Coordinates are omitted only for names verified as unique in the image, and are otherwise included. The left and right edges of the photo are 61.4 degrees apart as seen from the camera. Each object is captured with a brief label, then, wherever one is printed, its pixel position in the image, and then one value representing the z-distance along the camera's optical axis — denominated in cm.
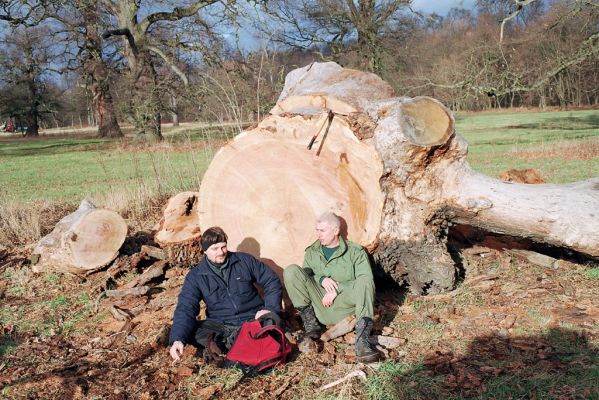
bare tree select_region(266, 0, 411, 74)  1952
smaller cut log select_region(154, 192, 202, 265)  450
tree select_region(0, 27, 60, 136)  2319
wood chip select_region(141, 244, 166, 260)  480
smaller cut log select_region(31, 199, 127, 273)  460
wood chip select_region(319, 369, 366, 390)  260
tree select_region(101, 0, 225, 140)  1756
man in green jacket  332
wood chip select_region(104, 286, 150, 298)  424
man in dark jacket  321
